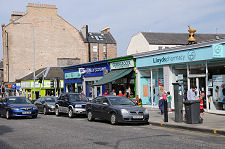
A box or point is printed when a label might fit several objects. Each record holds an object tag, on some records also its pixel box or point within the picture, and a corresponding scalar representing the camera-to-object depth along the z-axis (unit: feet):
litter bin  45.32
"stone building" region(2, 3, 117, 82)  184.55
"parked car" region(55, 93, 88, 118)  65.12
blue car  62.56
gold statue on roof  71.00
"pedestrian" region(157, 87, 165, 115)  61.96
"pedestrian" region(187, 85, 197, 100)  50.08
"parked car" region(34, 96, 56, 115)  79.51
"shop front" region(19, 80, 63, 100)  166.48
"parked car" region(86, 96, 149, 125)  48.21
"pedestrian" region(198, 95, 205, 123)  47.25
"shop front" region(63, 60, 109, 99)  104.00
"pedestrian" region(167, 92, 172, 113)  67.41
